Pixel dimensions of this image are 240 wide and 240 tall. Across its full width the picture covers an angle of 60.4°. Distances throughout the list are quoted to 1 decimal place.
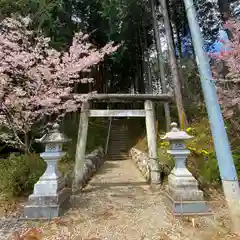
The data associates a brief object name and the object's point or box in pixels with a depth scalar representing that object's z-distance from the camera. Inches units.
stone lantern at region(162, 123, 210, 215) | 143.3
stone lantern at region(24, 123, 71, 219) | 141.9
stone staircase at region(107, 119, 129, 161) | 486.9
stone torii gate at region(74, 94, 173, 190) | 209.6
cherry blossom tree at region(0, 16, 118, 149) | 225.5
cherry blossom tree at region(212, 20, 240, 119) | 255.3
